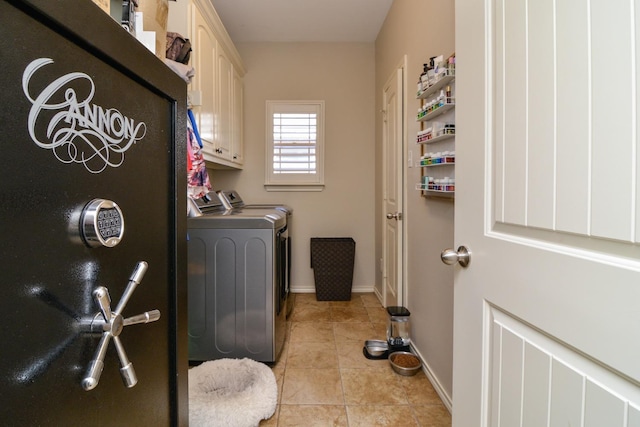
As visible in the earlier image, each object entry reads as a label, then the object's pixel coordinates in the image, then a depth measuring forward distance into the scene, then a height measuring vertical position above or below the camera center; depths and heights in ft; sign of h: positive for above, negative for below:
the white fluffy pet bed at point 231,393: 4.68 -3.06
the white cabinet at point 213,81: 6.57 +3.15
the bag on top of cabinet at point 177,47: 5.51 +2.66
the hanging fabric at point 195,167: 6.04 +0.73
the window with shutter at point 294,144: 11.84 +2.18
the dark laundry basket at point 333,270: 11.26 -2.25
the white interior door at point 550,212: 1.70 -0.05
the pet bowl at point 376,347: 7.23 -3.22
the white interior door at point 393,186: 8.37 +0.49
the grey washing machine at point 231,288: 6.60 -1.68
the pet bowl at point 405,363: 6.46 -3.26
